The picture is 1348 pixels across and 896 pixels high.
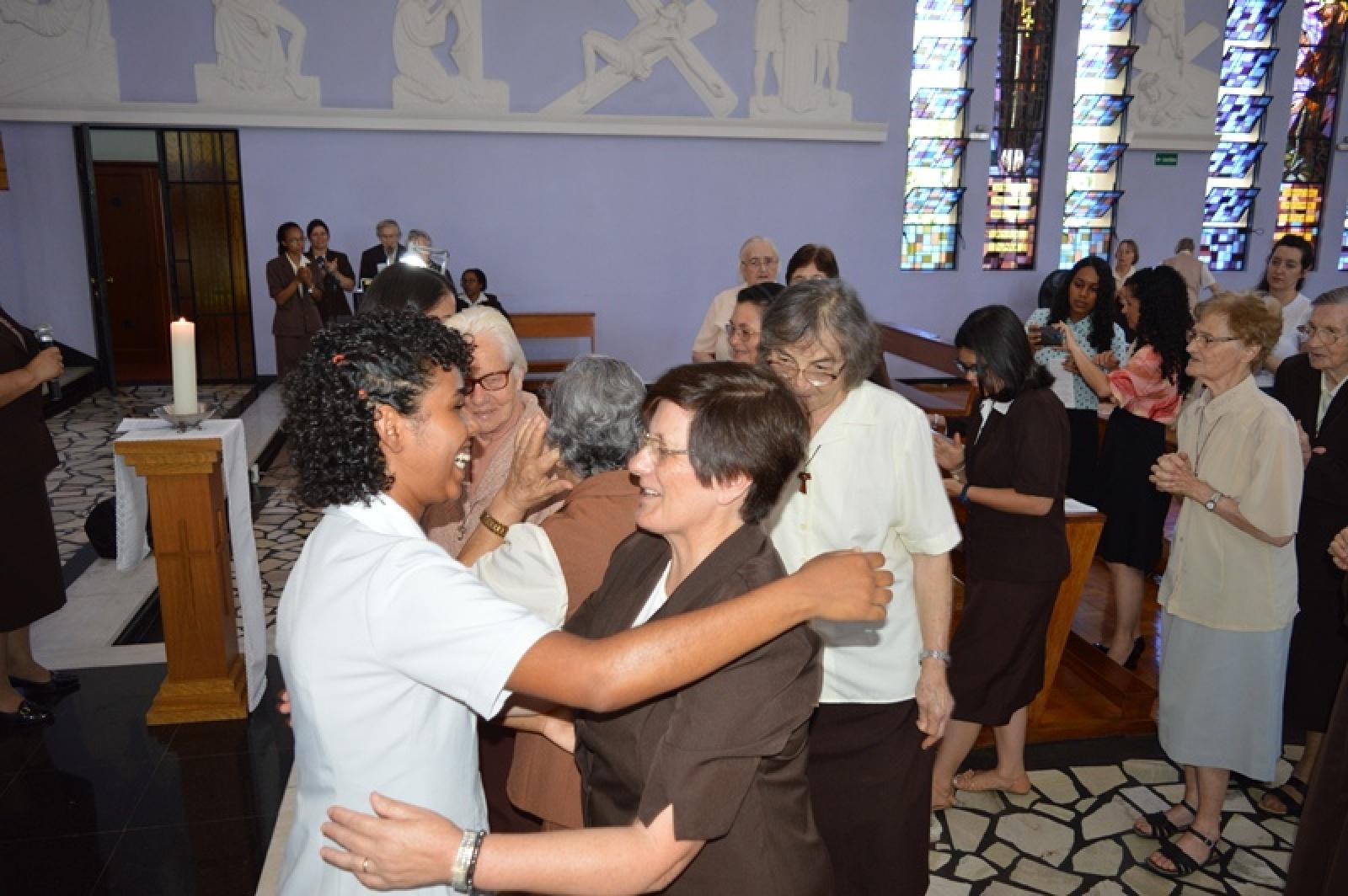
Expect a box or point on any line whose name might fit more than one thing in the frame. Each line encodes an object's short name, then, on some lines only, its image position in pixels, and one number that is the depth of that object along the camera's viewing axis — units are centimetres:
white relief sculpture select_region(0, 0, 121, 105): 926
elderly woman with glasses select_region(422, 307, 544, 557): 253
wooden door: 1020
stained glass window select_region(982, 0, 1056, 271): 1129
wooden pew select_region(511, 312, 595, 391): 1005
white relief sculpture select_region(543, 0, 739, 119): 1024
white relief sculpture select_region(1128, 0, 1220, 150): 1142
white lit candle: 329
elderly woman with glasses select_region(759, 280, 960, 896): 226
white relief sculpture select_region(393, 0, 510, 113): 983
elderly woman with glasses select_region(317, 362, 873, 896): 123
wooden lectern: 346
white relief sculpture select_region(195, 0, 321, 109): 957
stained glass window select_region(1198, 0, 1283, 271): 1192
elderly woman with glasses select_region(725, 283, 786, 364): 337
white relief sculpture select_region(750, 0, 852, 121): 1061
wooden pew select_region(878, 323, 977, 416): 681
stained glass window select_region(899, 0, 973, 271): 1119
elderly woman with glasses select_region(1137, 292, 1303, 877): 279
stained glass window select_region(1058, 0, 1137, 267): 1144
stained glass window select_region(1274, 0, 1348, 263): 1214
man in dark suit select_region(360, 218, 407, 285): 935
